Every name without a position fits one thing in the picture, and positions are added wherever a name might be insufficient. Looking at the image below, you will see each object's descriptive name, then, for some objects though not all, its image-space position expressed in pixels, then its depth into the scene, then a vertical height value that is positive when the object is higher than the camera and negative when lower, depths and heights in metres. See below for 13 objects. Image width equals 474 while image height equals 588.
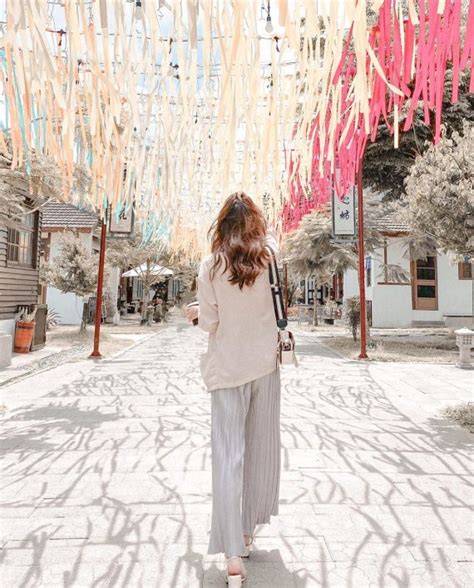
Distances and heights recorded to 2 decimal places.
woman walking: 2.09 -0.27
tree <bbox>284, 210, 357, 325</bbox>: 13.41 +2.18
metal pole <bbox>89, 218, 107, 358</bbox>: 10.47 +0.52
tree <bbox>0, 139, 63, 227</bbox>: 4.96 +1.53
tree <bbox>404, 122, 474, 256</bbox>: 5.47 +1.70
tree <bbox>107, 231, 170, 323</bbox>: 19.55 +2.61
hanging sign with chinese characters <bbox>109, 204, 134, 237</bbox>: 10.28 +2.02
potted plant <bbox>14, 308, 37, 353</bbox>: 11.09 -0.47
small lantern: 9.23 -0.56
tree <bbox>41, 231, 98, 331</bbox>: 15.32 +1.48
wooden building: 10.98 +1.21
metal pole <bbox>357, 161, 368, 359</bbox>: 10.40 +1.31
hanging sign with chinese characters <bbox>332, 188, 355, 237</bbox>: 10.20 +2.32
